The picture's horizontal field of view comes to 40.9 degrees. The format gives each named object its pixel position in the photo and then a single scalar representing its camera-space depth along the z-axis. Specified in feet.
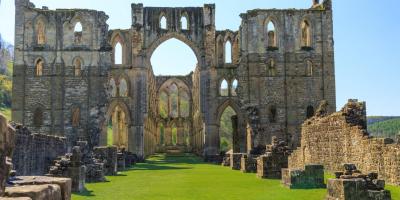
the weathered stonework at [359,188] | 31.09
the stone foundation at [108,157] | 69.77
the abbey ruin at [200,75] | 119.03
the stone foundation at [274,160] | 61.57
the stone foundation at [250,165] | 75.05
